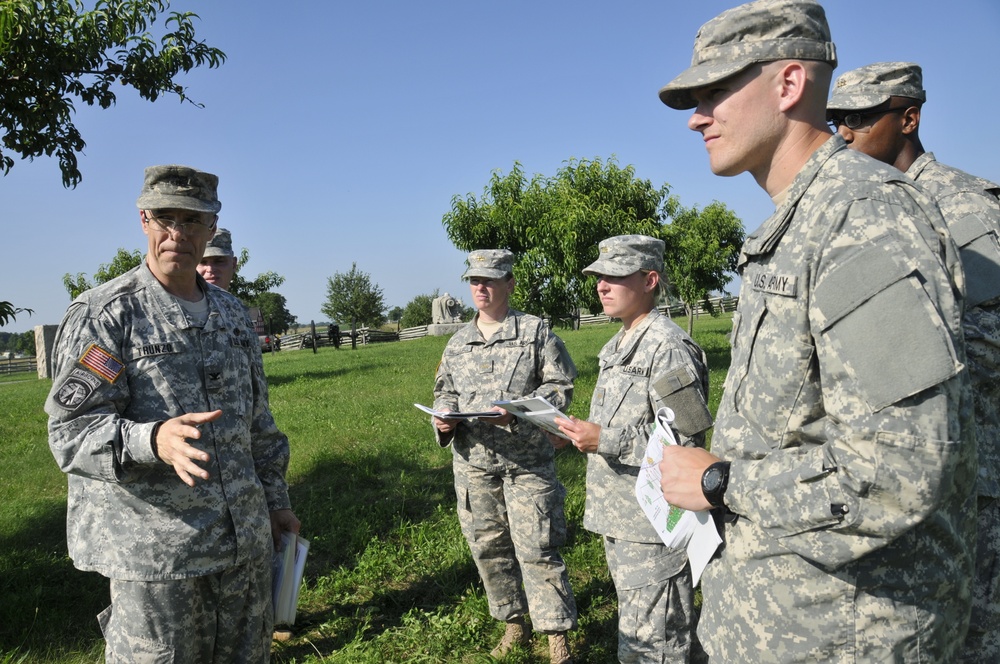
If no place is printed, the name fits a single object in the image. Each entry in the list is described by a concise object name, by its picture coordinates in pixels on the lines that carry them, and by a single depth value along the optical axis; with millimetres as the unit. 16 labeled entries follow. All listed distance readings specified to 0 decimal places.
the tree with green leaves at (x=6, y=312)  3989
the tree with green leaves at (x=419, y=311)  51188
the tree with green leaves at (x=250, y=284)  22250
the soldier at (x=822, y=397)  1256
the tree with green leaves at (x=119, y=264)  24359
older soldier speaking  2389
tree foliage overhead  4102
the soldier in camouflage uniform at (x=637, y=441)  3090
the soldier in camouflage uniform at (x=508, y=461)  3900
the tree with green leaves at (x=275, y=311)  45312
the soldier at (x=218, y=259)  4746
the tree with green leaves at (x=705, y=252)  19381
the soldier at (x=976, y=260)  2104
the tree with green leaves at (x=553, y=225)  11367
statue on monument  35094
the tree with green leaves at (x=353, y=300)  51594
